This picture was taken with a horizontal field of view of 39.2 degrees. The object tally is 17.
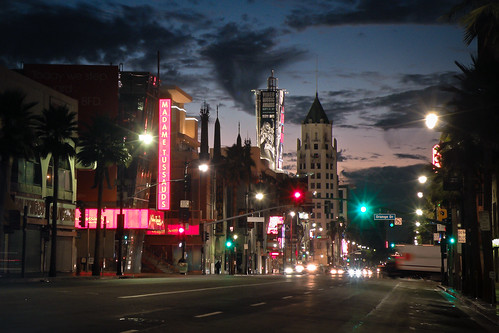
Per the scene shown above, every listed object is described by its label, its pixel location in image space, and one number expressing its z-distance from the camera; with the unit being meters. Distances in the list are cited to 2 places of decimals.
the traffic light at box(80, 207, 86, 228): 57.32
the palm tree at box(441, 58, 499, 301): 24.39
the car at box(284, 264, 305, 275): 113.94
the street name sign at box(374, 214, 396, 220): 69.19
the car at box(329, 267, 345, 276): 123.89
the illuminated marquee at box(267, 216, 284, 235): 128.25
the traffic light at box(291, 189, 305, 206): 52.44
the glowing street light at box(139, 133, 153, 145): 51.81
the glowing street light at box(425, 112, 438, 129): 29.75
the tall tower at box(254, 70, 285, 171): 187.12
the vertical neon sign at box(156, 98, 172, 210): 77.25
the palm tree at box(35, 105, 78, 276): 53.88
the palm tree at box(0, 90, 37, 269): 47.00
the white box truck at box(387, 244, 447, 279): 79.38
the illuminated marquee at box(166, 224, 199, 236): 89.06
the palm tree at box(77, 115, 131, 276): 61.34
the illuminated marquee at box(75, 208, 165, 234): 75.56
